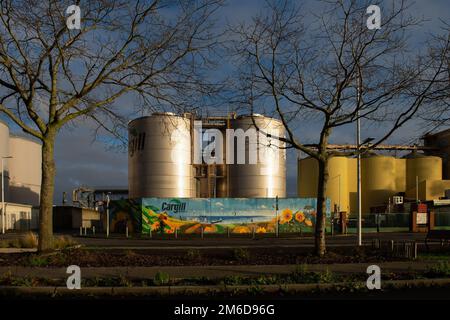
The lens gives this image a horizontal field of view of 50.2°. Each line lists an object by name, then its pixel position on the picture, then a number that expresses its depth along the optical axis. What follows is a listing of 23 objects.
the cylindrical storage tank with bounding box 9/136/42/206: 71.94
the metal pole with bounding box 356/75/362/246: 21.86
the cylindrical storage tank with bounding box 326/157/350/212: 66.06
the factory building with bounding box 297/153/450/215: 67.00
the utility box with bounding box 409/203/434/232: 41.12
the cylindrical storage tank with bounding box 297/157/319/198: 66.62
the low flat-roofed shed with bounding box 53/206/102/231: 64.38
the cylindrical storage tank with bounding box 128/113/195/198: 44.66
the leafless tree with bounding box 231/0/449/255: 14.23
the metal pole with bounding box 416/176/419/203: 62.81
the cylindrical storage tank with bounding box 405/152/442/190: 68.06
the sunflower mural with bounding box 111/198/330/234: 42.09
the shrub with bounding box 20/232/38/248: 20.77
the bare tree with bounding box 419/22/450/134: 14.40
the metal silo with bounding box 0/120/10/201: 61.97
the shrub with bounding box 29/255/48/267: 13.25
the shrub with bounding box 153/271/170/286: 10.45
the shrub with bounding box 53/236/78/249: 17.90
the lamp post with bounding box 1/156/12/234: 46.49
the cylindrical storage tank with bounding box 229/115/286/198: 45.62
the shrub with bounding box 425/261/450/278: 11.80
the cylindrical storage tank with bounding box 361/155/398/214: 68.25
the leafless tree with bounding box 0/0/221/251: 13.95
